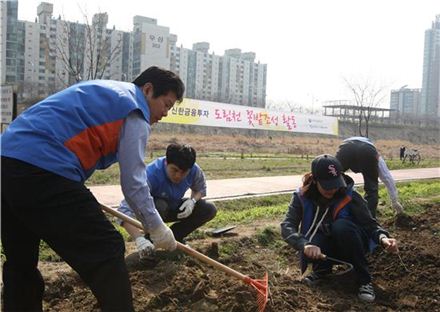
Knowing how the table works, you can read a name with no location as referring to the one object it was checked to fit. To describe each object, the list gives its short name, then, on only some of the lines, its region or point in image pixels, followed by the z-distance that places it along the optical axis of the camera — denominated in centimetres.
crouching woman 337
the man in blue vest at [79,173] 202
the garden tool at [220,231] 492
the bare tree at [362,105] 2945
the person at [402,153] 2298
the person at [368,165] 522
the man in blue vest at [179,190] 376
